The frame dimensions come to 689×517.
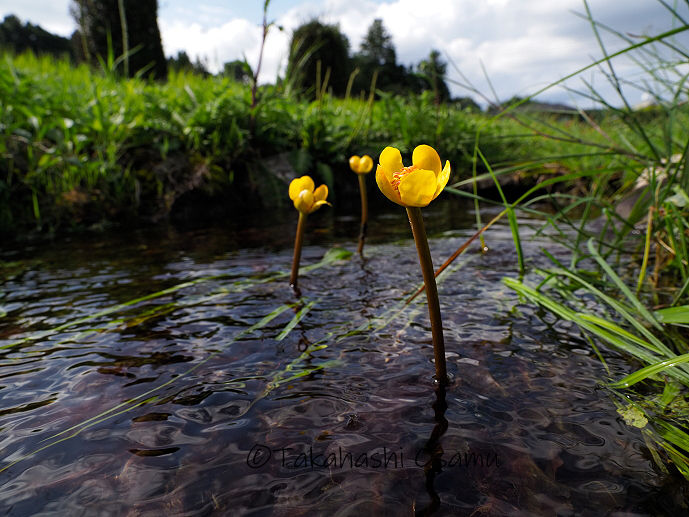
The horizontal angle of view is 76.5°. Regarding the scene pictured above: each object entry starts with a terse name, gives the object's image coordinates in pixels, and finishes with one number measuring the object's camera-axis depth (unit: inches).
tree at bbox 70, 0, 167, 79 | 467.5
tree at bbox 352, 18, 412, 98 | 941.2
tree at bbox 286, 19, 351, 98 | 550.0
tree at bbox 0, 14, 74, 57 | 1555.1
